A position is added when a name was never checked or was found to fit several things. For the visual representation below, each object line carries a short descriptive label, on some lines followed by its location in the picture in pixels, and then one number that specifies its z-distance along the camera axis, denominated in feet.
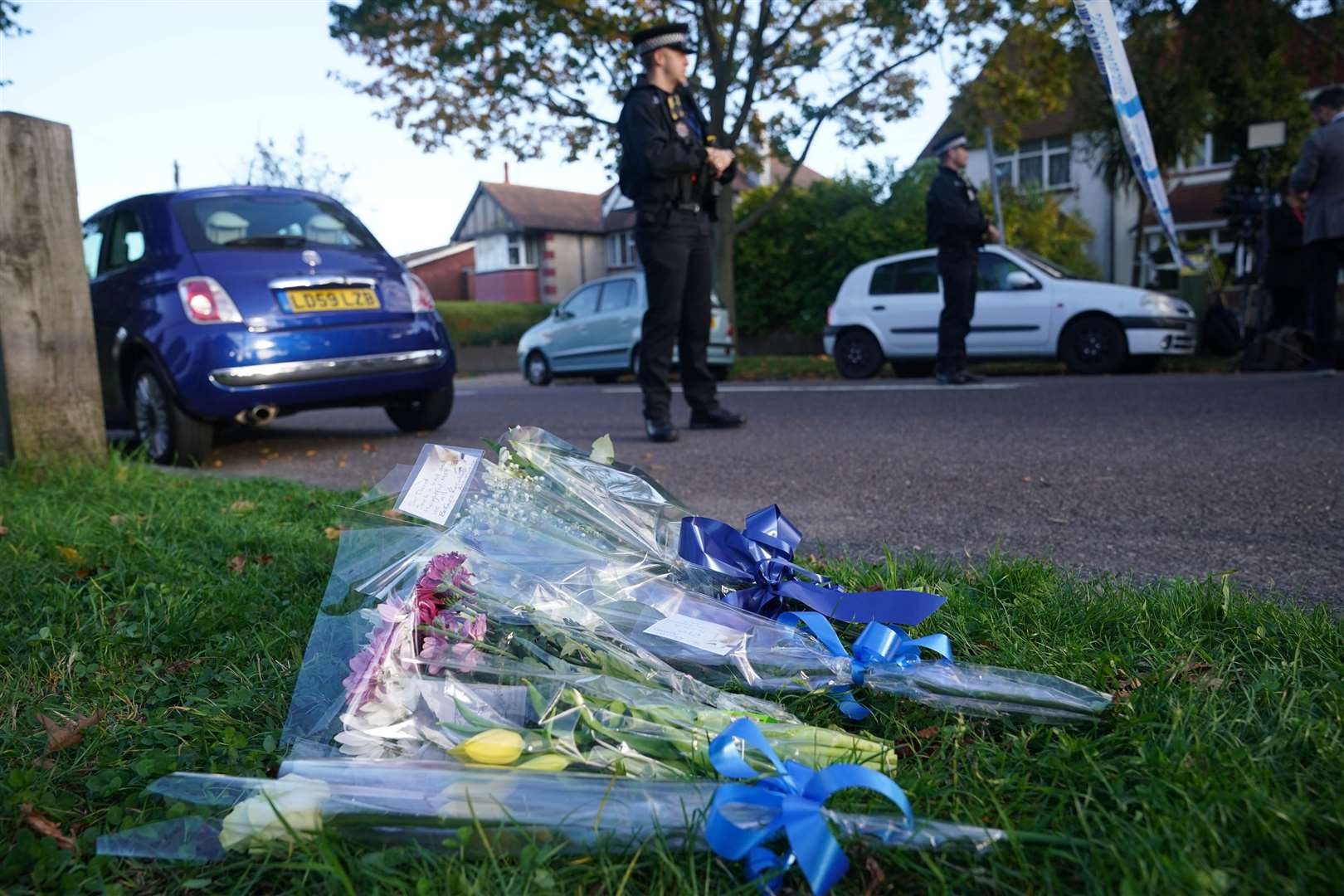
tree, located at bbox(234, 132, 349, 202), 122.72
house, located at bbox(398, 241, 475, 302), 169.07
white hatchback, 36.40
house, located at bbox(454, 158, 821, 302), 155.53
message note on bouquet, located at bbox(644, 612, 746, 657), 6.22
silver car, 48.01
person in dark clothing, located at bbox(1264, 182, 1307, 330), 34.68
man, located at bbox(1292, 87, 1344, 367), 26.71
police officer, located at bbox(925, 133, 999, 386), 29.40
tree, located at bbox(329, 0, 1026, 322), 50.42
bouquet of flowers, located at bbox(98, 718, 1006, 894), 4.28
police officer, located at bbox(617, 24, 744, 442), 18.06
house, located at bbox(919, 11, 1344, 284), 91.40
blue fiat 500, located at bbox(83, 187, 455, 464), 18.06
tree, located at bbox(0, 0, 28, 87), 22.57
